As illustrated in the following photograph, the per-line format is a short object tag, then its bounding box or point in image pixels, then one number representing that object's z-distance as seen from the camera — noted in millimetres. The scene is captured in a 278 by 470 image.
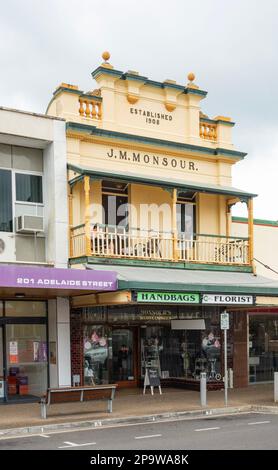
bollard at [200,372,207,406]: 16969
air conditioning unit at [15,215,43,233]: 18188
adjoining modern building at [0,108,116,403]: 18250
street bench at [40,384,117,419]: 15109
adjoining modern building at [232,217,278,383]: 23047
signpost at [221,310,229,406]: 17500
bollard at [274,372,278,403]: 17484
